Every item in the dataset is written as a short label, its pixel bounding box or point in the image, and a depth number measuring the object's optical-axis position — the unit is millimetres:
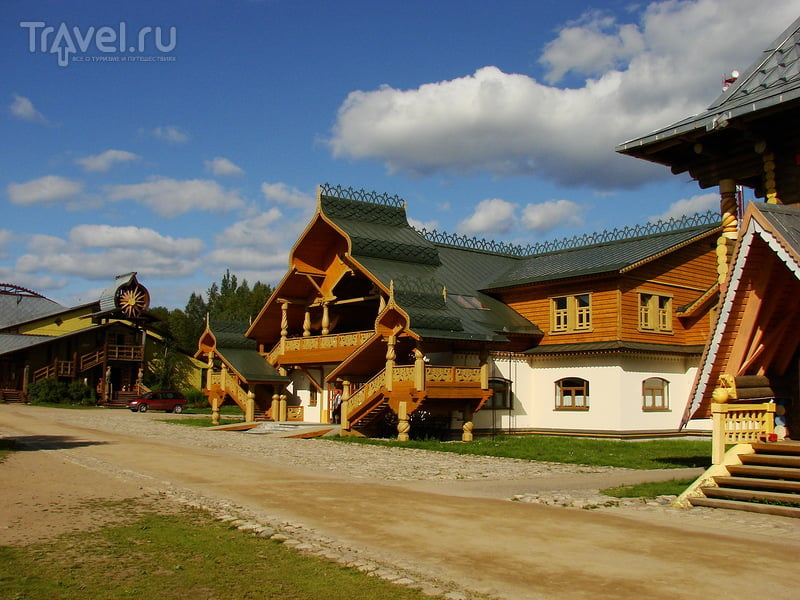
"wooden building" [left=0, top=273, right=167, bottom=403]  61469
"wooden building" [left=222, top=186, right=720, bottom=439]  28031
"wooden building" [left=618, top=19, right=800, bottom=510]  12578
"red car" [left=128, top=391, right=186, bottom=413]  52969
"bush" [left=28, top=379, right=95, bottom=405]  57875
